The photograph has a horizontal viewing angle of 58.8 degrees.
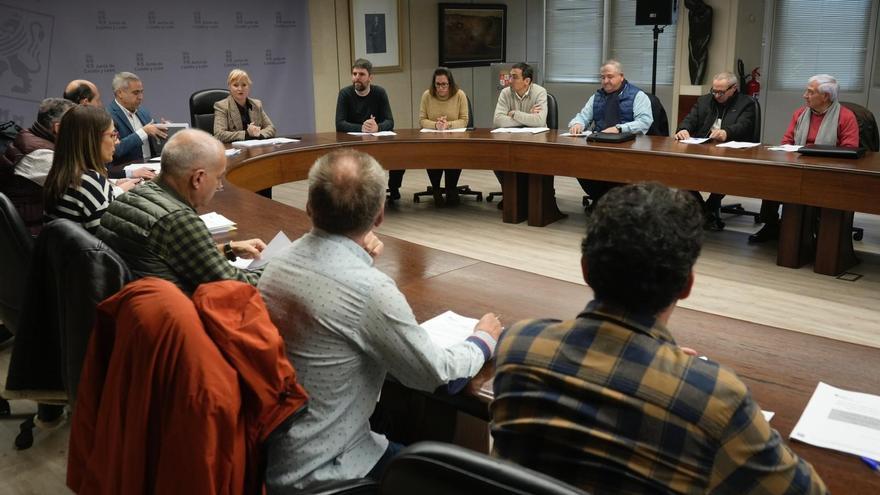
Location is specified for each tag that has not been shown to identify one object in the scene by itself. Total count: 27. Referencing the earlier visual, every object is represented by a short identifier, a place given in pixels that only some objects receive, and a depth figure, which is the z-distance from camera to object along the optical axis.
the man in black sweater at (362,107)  6.25
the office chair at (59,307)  1.83
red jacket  1.37
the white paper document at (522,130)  6.06
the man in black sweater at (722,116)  5.29
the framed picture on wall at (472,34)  9.17
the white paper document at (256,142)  5.37
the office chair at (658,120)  5.88
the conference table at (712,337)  1.56
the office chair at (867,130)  4.95
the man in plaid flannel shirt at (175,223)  2.11
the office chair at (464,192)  6.76
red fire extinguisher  8.10
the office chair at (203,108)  5.62
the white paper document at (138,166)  3.97
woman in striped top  2.70
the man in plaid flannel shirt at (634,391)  1.06
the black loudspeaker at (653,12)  7.17
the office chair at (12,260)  2.44
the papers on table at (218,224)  2.99
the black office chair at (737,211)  5.71
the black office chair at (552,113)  6.30
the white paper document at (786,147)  4.87
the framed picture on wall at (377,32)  8.25
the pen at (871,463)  1.36
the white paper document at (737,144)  4.99
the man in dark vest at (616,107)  5.70
